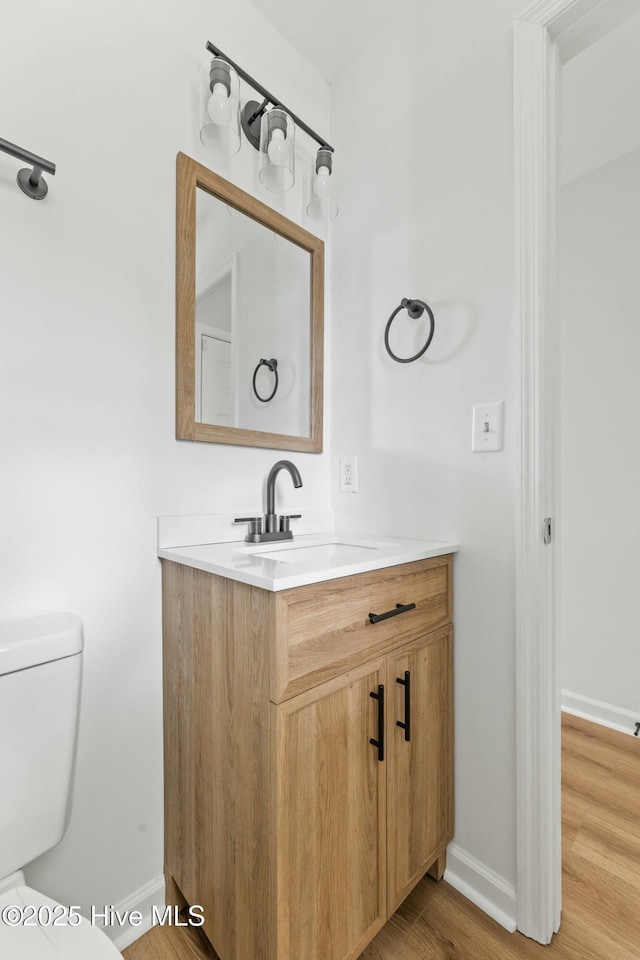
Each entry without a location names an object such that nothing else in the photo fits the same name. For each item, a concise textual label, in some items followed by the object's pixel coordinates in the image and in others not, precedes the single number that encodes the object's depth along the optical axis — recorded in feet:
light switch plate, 3.81
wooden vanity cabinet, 2.64
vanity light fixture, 3.87
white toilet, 2.53
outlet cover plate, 5.08
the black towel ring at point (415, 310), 4.25
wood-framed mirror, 3.99
